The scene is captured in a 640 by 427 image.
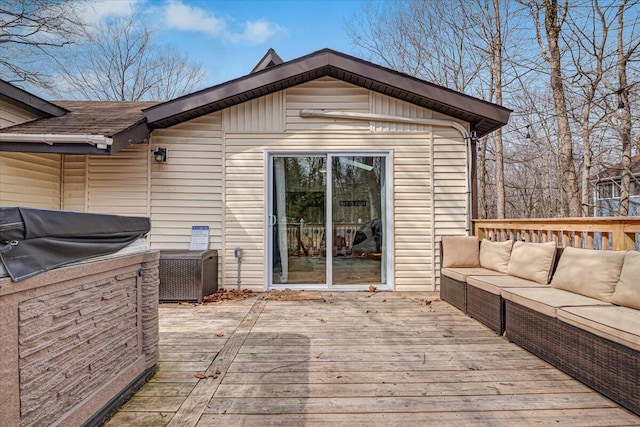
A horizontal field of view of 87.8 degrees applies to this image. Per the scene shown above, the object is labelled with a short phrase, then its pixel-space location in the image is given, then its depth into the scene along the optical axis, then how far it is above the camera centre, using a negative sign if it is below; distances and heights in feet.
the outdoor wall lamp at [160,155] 15.46 +3.09
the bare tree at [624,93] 23.15 +8.93
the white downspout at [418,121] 15.78 +4.81
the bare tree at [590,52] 24.04 +12.56
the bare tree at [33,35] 25.94 +15.26
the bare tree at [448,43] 33.45 +20.09
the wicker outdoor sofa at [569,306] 6.22 -2.03
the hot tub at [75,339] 3.96 -1.79
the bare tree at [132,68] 43.42 +21.72
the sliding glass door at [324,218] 16.14 +0.15
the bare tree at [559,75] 22.92 +10.35
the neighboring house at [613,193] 34.99 +3.83
